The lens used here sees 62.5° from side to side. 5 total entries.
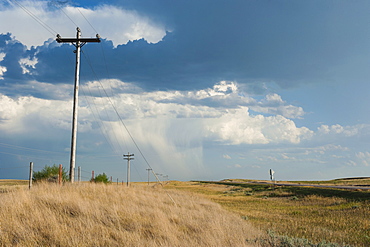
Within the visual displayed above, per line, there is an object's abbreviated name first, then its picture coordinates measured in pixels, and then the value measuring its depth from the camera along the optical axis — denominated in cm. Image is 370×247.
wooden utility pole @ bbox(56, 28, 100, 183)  2156
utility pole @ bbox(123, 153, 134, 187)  6551
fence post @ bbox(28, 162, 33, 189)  1947
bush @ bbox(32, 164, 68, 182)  3128
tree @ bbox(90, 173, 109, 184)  4662
